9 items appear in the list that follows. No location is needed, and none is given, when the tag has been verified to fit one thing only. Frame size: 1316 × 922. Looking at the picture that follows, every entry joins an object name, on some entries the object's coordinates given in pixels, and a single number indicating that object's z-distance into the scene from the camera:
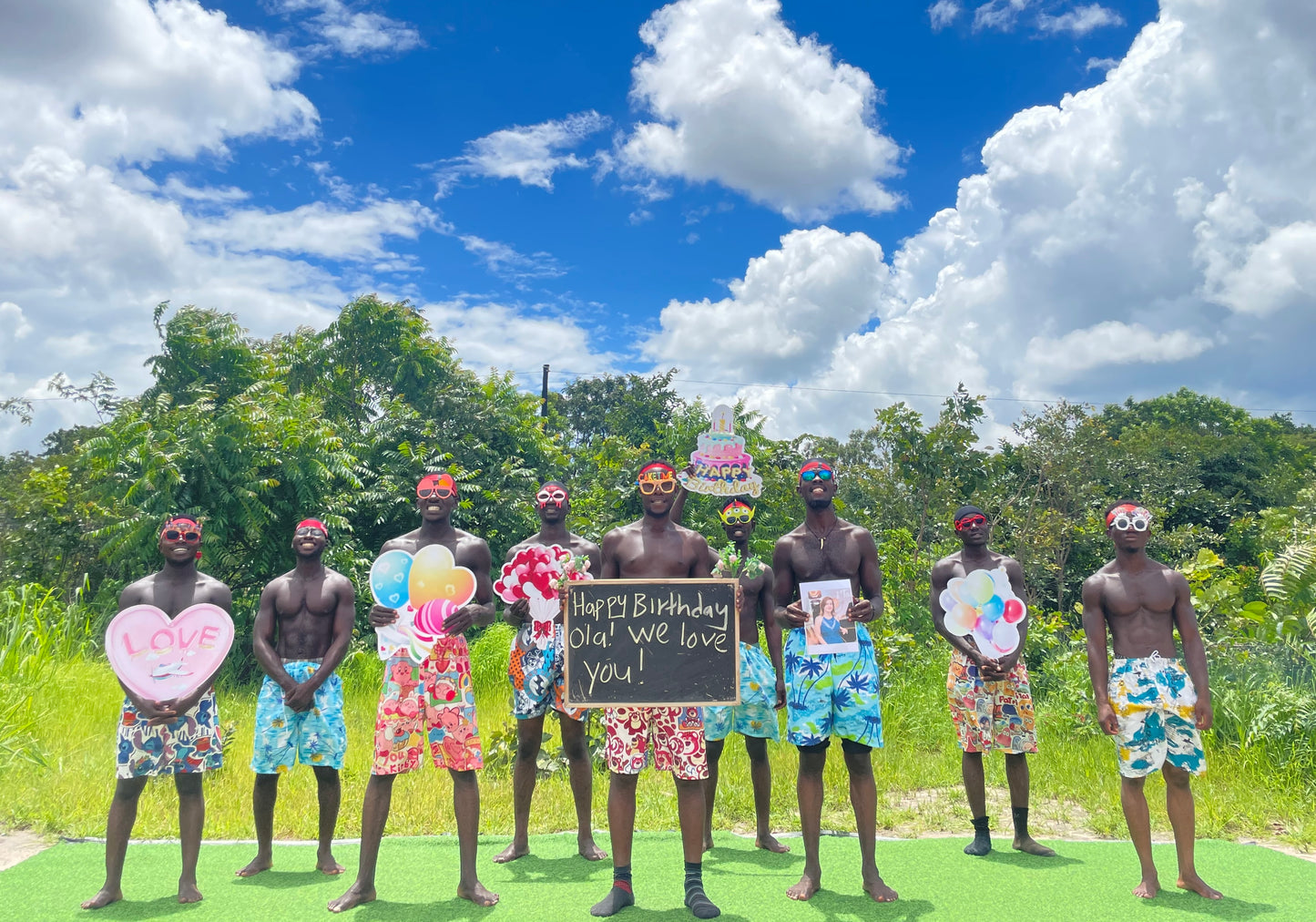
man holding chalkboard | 4.65
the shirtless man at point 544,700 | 5.68
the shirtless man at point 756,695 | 5.78
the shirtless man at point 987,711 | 5.74
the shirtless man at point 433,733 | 4.87
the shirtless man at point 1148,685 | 5.01
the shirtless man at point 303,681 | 5.23
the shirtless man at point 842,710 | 4.93
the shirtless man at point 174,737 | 4.84
